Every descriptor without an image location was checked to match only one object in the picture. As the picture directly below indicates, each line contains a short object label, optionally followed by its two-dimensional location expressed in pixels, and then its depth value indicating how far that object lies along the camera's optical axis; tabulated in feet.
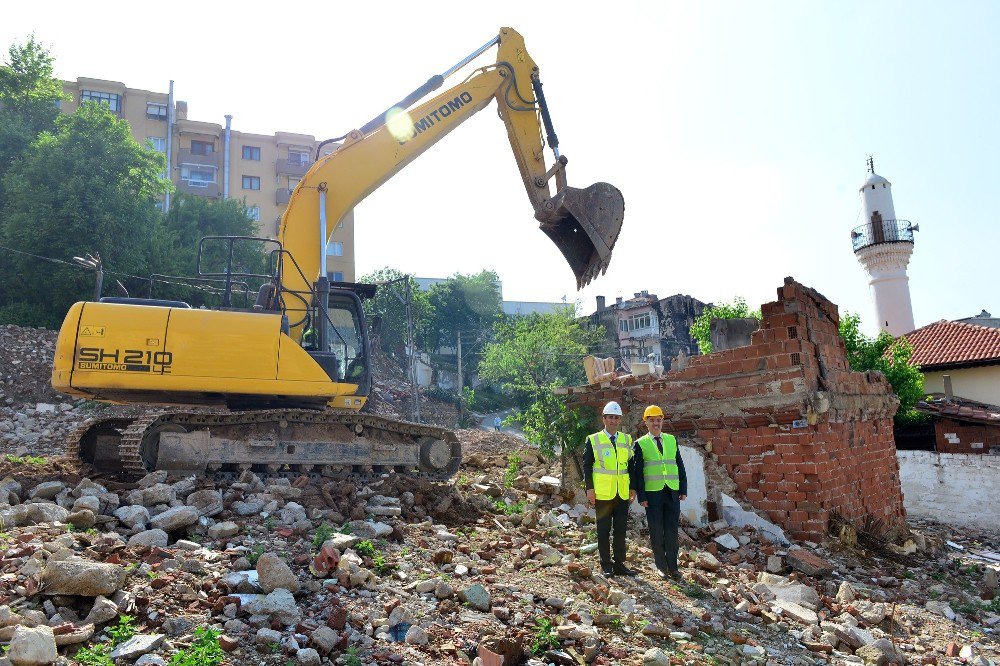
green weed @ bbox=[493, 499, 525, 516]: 24.89
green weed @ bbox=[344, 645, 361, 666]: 12.16
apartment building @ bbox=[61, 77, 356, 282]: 136.56
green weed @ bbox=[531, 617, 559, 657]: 13.53
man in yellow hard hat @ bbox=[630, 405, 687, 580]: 19.34
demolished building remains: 22.34
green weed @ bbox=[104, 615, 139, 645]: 11.85
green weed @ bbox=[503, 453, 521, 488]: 29.54
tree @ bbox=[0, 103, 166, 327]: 70.23
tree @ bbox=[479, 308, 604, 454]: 120.67
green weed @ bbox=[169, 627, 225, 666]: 11.40
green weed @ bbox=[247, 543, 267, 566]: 16.22
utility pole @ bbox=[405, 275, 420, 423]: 83.94
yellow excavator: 23.24
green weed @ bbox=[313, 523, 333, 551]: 17.78
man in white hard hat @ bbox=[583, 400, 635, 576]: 19.11
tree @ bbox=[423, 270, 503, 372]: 147.56
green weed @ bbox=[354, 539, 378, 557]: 17.73
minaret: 106.22
